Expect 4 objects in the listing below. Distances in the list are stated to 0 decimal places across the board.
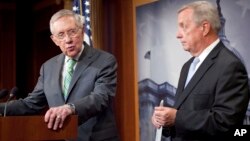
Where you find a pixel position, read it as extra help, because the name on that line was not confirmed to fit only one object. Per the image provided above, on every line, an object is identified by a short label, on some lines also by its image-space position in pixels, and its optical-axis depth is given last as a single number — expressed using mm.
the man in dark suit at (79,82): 2925
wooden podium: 2400
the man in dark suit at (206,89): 2681
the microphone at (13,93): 2747
